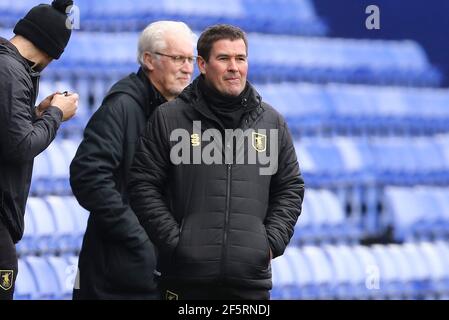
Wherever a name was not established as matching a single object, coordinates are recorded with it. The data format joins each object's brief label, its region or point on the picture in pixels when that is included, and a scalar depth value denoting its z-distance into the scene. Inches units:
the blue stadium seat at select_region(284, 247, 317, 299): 454.9
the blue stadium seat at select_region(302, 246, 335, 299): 454.3
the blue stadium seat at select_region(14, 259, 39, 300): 416.8
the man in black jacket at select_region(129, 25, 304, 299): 292.8
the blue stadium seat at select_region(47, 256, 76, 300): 417.4
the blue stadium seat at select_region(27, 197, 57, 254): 421.7
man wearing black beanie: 292.4
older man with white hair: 326.3
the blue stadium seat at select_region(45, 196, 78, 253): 422.6
